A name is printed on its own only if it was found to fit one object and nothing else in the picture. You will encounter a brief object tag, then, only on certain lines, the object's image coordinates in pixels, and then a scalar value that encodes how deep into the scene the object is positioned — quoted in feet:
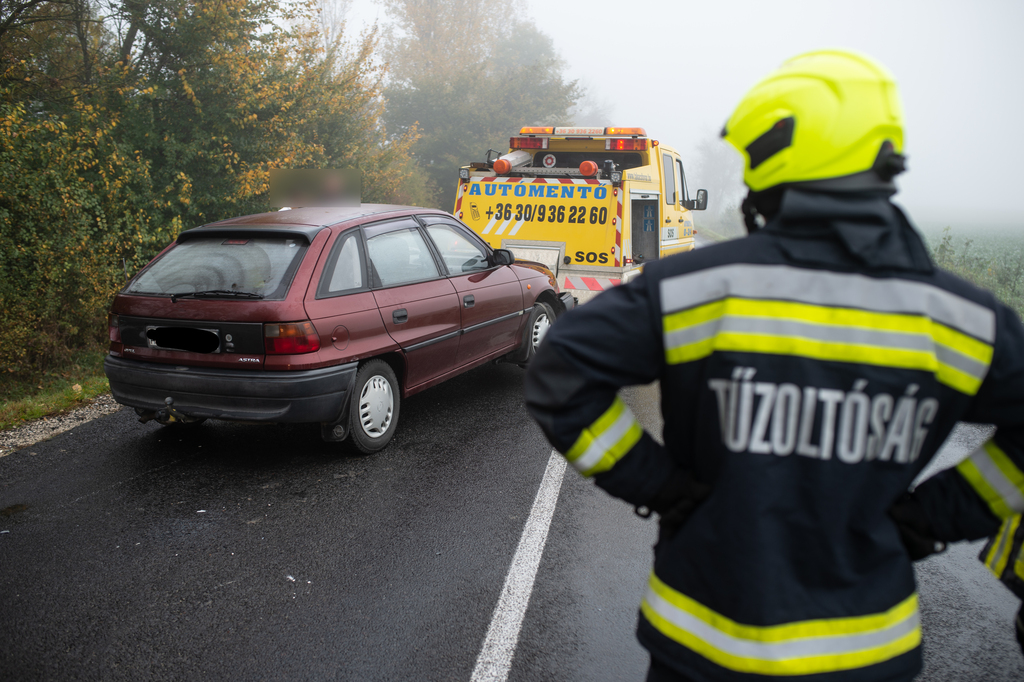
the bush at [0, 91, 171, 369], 22.94
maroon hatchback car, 14.49
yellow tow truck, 27.66
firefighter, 4.29
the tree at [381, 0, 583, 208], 103.14
